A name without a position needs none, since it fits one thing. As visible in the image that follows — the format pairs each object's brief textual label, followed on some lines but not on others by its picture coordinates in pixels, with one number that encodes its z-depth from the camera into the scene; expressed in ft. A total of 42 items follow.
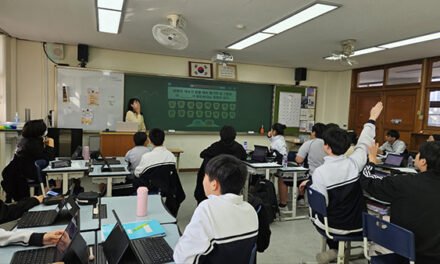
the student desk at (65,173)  10.56
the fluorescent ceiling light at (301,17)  10.27
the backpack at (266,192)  10.55
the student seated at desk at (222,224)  4.00
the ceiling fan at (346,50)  14.87
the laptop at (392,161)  14.65
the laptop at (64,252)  3.95
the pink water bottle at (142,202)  6.11
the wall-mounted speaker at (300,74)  23.59
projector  18.16
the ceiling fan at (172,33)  11.27
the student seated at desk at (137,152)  11.32
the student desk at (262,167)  12.77
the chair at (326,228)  7.38
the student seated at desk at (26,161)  10.68
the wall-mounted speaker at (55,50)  17.84
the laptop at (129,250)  4.12
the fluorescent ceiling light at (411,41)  13.42
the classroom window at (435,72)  17.71
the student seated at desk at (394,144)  17.78
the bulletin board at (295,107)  23.93
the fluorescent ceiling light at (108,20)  11.73
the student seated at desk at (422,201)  5.41
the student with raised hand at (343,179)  7.23
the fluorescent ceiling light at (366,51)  16.33
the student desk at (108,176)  10.35
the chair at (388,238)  5.27
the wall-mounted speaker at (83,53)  17.88
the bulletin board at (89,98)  18.39
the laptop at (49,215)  5.50
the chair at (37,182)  10.37
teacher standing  18.98
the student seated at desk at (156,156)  9.68
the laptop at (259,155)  14.24
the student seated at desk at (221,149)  11.64
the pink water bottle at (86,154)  12.65
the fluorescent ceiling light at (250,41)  14.56
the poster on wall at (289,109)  24.04
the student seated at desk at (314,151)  12.73
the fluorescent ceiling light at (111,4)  10.46
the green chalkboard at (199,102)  20.45
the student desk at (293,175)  13.16
